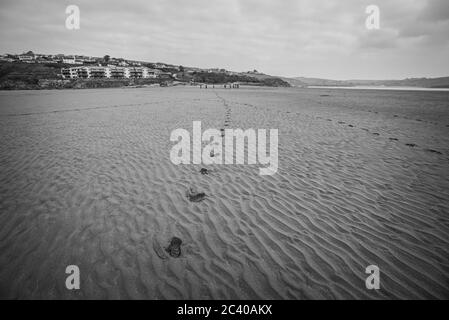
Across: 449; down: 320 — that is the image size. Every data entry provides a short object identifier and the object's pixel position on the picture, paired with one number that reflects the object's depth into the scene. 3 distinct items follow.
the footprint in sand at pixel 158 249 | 3.55
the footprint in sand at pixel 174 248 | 3.60
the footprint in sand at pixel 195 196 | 5.18
